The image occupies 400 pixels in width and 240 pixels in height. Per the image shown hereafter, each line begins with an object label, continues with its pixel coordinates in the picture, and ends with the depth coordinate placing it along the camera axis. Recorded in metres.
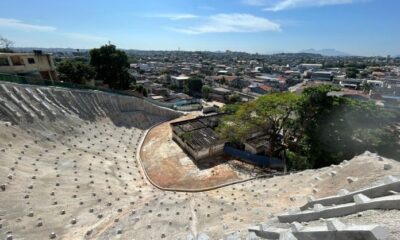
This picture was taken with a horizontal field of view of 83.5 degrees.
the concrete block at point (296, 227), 4.36
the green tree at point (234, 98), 51.25
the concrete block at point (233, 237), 5.44
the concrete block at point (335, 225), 3.64
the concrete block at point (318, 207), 5.14
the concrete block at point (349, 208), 4.14
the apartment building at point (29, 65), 26.41
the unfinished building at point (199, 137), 22.16
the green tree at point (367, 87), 61.19
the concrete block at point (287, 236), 4.01
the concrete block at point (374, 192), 5.12
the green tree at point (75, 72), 32.53
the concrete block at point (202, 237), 6.34
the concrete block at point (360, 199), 4.58
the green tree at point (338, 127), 17.62
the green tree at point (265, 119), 20.86
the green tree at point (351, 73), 90.12
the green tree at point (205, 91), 57.73
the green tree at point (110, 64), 33.94
